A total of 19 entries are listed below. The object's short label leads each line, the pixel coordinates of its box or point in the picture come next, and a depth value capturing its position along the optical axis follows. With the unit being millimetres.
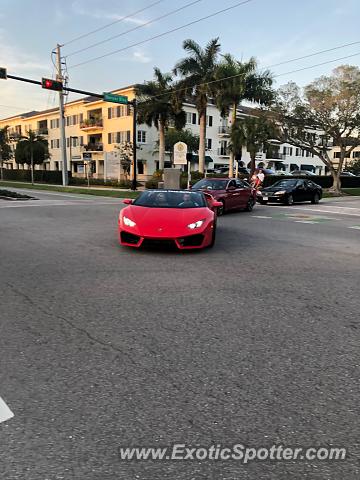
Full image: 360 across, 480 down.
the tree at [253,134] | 36031
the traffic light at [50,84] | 23109
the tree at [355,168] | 78075
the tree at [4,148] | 64319
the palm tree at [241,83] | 35344
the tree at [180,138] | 54531
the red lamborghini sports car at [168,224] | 7477
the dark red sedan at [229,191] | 16312
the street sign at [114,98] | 26731
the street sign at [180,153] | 26188
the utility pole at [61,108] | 36000
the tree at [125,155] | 50625
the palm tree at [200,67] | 36531
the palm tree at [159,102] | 41250
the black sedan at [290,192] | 21719
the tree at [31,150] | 53531
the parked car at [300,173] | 52812
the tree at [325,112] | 32000
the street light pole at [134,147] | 31617
